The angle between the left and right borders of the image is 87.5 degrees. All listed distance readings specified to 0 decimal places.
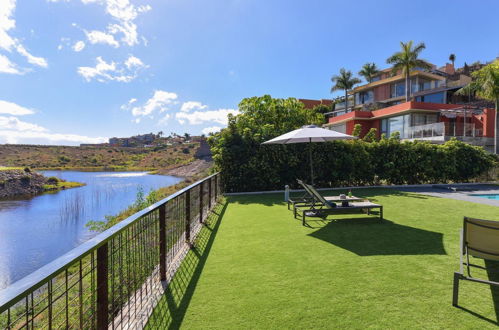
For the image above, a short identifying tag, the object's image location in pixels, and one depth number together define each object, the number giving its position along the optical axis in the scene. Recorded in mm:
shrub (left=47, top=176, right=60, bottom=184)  28142
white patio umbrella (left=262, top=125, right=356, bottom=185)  6816
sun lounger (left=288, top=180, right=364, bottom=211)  6345
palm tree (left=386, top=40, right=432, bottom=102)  31203
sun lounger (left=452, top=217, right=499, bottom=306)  2908
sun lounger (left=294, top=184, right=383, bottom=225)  5859
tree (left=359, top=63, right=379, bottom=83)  44594
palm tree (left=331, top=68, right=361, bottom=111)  42688
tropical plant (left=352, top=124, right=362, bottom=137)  21003
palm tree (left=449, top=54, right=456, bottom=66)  58056
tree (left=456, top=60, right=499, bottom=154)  20922
